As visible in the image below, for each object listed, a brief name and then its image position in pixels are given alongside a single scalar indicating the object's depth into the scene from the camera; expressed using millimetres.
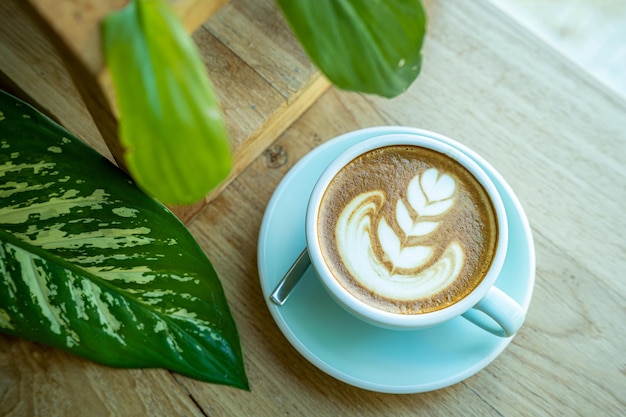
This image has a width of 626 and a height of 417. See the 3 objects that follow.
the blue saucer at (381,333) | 554
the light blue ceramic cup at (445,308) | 503
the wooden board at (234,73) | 592
